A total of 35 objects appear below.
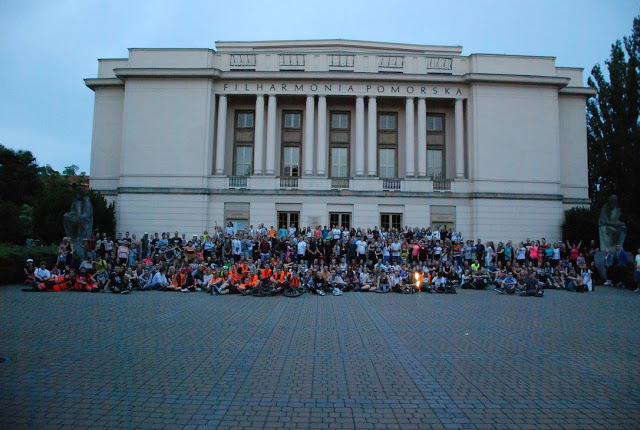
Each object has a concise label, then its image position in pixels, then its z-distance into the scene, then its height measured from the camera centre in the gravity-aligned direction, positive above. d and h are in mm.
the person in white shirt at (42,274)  18438 -1520
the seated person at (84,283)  18531 -1815
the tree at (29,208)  30469 +2201
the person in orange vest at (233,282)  19283 -1707
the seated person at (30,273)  18438 -1503
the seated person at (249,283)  18906 -1701
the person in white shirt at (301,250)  25500 -334
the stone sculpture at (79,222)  23136 +842
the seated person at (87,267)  19738 -1230
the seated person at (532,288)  18875 -1616
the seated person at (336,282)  20155 -1676
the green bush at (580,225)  31281 +1839
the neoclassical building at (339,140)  35375 +8710
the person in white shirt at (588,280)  20766 -1335
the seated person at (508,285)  20078 -1609
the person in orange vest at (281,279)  18894 -1516
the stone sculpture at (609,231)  23984 +1092
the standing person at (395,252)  24906 -312
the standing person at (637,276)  20391 -1074
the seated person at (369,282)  20734 -1685
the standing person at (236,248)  25703 -317
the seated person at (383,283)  20484 -1694
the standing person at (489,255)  26355 -376
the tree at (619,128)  31750 +9624
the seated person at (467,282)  22188 -1673
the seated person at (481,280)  21812 -1527
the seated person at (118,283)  18562 -1827
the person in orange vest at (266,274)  18859 -1319
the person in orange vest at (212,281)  19359 -1720
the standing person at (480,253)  26516 -269
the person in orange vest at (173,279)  20031 -1752
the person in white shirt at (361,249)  25359 -196
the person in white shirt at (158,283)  20188 -1889
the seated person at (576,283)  20656 -1513
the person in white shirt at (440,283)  20388 -1605
